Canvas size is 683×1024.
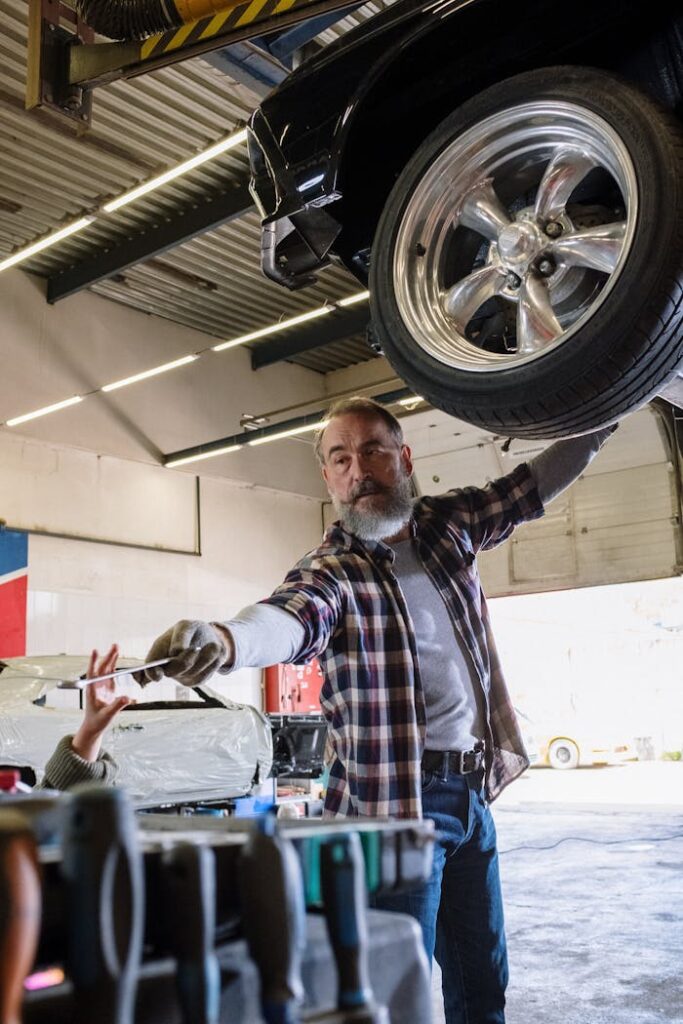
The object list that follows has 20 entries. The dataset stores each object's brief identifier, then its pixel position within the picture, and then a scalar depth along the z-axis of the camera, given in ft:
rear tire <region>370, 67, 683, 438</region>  5.47
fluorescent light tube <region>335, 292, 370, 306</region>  27.53
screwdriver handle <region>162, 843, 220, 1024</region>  1.67
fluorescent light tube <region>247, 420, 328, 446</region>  32.57
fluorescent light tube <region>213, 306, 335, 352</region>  29.71
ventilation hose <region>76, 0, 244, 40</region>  7.87
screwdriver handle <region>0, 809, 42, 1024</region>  1.46
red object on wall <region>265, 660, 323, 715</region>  36.14
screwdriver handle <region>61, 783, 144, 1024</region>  1.51
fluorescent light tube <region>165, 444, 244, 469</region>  34.17
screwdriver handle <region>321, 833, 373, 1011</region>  1.86
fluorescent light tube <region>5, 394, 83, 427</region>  30.45
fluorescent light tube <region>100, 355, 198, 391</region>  31.71
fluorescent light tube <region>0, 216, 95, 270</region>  26.45
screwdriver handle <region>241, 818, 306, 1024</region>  1.74
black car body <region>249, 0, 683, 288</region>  6.24
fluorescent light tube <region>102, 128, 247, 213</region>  21.56
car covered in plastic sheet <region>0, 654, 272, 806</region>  18.35
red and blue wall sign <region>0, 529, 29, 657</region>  29.45
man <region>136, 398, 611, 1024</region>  5.94
